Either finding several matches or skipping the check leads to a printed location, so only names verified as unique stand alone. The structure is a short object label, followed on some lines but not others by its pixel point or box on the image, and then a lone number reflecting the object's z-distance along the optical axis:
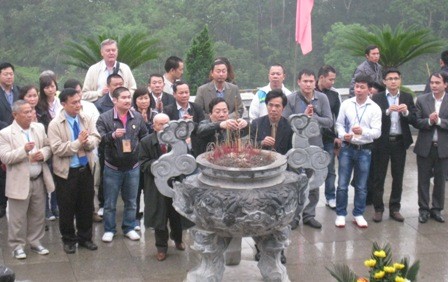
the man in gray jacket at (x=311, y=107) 6.98
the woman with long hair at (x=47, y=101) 6.90
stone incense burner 4.86
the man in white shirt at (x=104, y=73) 7.78
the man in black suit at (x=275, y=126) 6.45
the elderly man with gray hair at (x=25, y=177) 6.13
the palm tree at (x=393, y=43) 9.78
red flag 9.94
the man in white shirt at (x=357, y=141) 6.92
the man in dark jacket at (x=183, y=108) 6.99
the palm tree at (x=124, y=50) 9.65
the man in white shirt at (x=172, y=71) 7.95
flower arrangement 4.34
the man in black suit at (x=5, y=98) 7.24
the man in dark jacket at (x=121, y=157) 6.41
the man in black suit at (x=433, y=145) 7.13
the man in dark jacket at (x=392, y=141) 7.16
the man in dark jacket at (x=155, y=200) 6.12
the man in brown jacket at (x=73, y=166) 6.23
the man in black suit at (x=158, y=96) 7.20
